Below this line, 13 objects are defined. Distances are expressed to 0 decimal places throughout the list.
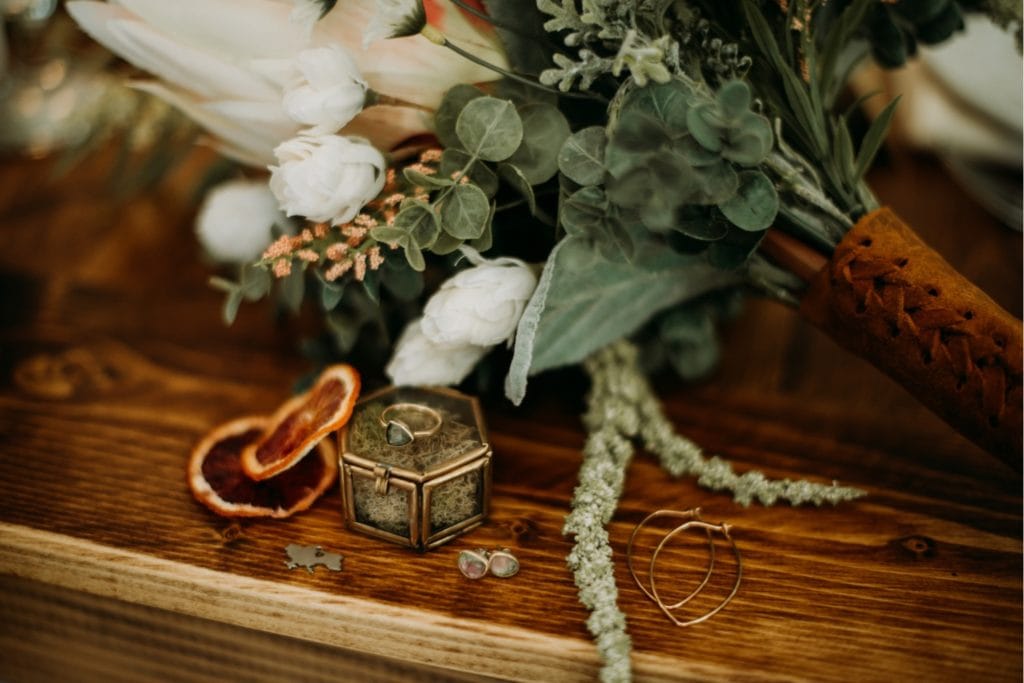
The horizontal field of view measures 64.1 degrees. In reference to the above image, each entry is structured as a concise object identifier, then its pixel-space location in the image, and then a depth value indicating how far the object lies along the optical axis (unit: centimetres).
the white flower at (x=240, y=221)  59
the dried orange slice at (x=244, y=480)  50
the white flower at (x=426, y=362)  51
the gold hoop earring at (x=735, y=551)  44
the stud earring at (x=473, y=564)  46
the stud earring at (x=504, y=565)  46
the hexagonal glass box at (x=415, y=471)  45
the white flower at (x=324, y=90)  43
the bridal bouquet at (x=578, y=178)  42
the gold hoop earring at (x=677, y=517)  45
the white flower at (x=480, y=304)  46
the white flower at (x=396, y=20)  42
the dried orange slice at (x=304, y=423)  48
